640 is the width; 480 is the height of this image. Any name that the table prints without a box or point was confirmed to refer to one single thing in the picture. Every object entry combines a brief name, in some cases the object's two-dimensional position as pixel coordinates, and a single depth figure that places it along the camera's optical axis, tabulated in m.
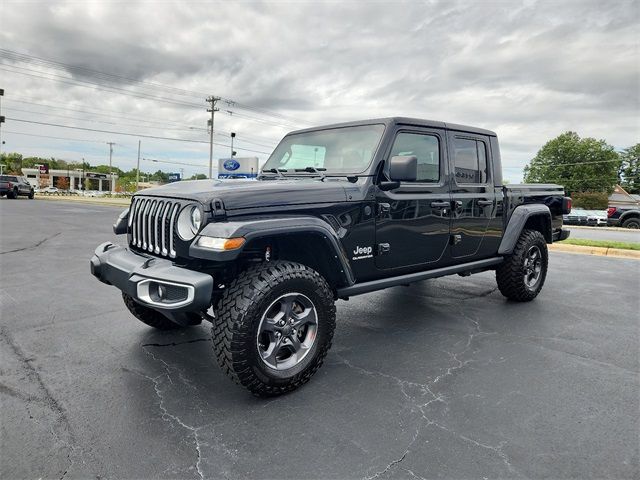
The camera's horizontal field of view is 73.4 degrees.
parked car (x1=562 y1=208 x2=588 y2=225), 25.30
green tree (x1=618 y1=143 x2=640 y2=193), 73.62
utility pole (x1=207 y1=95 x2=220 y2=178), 43.06
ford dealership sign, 37.83
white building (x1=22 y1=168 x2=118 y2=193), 94.56
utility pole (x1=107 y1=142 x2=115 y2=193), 96.25
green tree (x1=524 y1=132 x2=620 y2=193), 66.81
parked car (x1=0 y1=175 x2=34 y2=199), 29.47
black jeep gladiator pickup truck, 2.63
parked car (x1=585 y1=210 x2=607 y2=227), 24.31
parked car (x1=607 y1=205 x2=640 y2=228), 21.50
